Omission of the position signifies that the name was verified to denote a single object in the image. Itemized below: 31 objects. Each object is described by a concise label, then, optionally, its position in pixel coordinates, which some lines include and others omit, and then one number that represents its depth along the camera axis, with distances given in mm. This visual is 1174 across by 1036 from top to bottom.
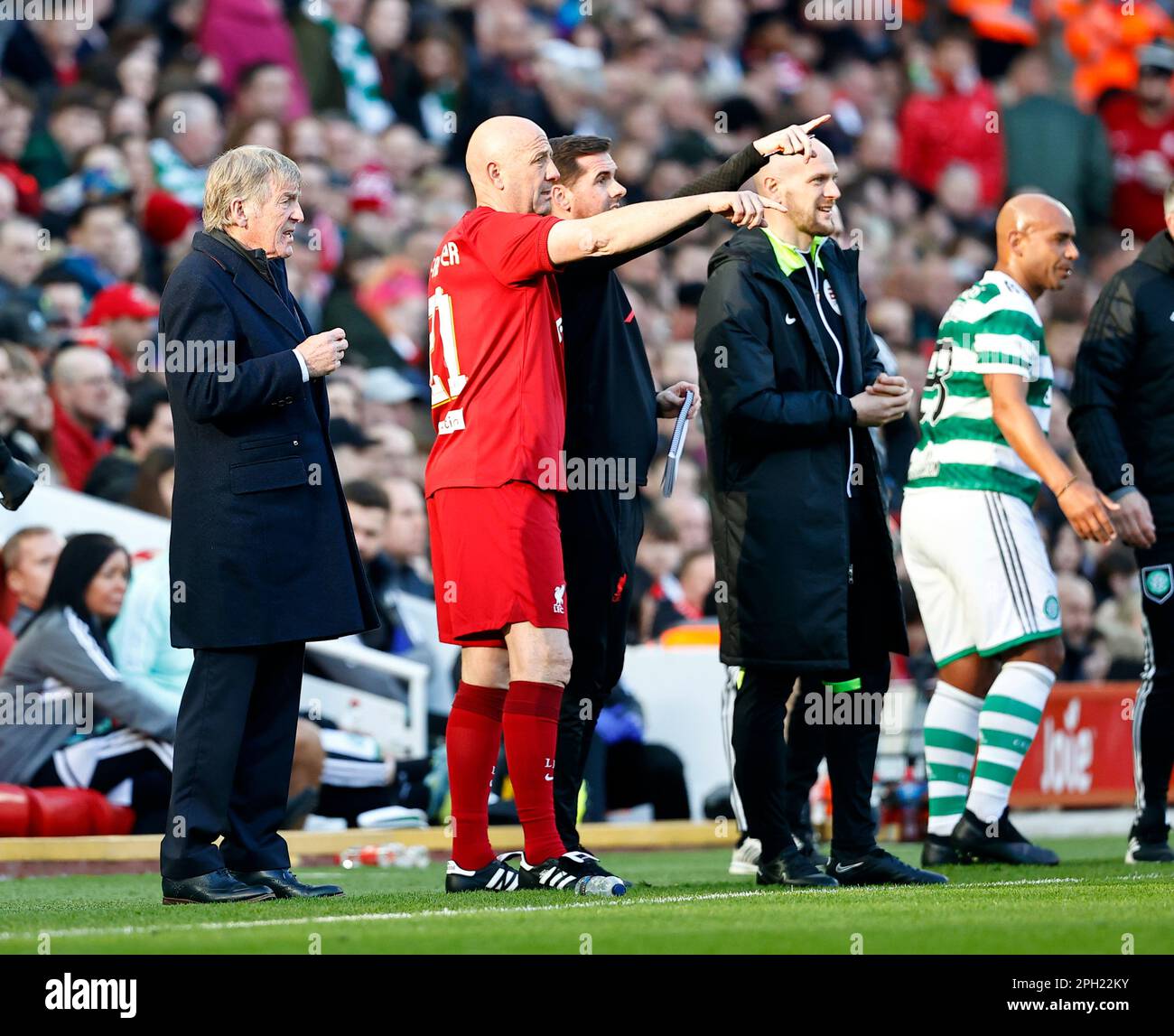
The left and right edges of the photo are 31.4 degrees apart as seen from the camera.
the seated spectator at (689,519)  13112
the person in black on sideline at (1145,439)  8062
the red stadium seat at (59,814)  8625
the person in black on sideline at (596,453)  6785
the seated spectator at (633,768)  10156
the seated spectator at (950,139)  18562
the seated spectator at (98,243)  11648
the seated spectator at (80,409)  10352
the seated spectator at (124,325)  11180
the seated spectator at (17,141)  12000
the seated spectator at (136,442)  10141
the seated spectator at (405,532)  10898
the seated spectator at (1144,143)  18438
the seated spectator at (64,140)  12344
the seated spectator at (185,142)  12641
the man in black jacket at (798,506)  6602
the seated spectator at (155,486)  9922
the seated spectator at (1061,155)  18406
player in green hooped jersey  7715
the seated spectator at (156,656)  9062
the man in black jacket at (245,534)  6145
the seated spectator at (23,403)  9828
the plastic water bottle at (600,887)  6070
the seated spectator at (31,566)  9219
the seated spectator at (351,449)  11125
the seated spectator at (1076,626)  13492
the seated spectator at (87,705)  8820
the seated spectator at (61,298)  11312
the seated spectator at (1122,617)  13695
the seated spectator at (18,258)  11109
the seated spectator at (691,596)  11836
